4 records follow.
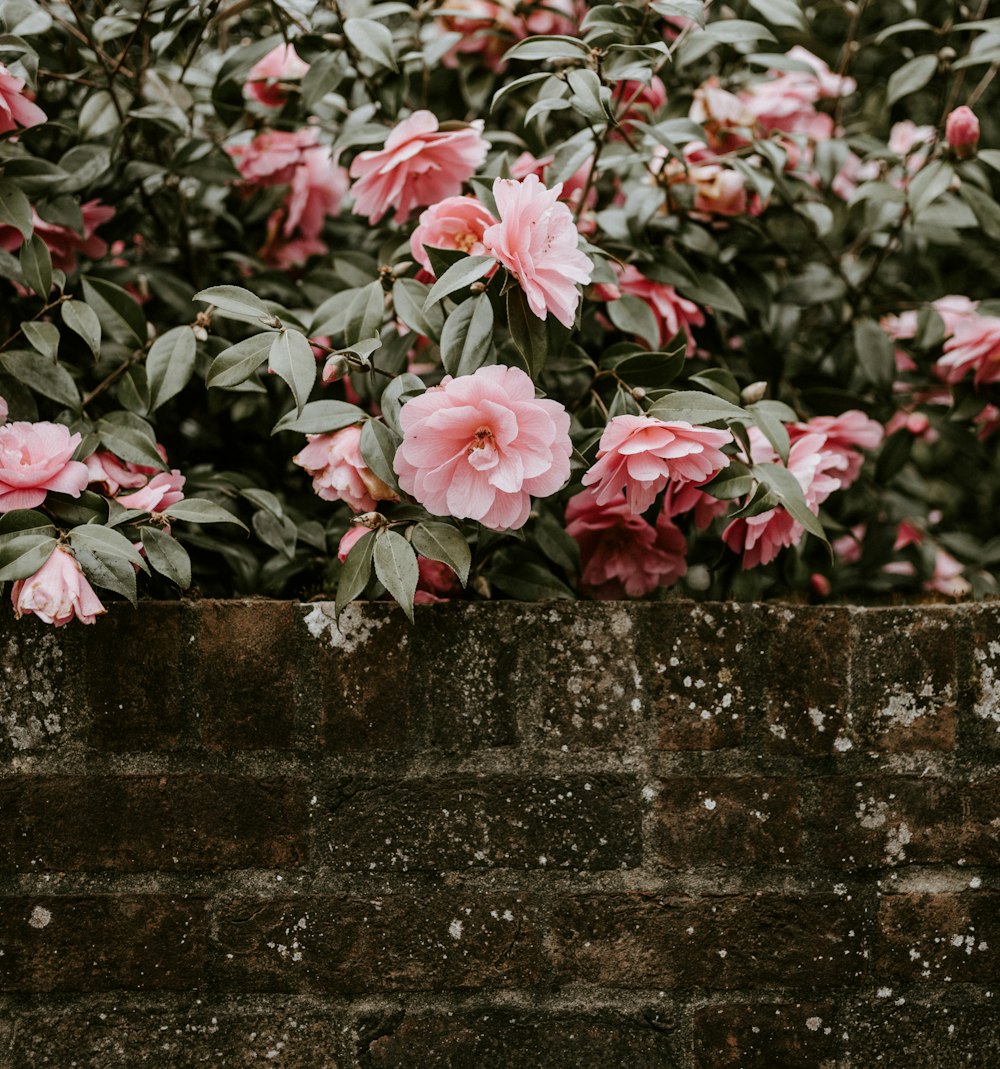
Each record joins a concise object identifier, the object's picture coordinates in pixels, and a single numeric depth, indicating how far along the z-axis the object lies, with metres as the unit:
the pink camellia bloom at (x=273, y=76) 2.09
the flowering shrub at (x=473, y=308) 1.78
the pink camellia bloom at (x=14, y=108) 1.83
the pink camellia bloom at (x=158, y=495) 1.81
